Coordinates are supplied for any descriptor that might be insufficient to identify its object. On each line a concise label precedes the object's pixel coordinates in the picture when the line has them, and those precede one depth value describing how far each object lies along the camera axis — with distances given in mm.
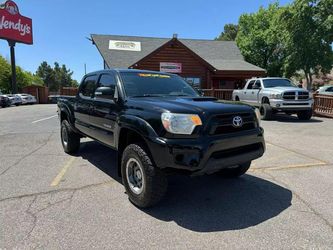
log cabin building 25266
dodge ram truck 13734
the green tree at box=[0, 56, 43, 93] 52750
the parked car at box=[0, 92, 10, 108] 30756
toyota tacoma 3809
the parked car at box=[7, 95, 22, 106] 31698
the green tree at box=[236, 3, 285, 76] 36925
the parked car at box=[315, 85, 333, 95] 28439
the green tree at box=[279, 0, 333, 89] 26891
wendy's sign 35625
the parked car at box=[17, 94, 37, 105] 33391
